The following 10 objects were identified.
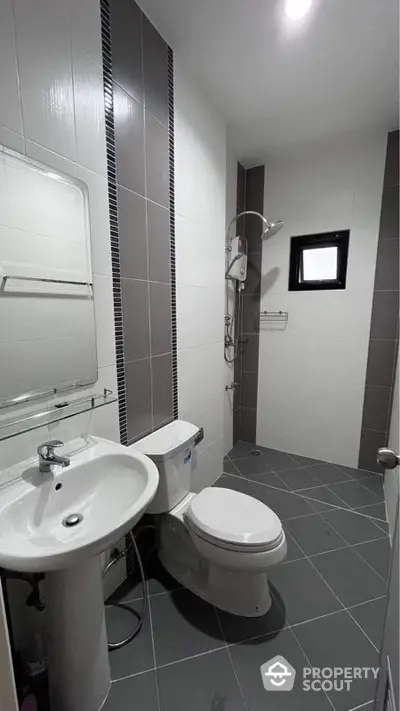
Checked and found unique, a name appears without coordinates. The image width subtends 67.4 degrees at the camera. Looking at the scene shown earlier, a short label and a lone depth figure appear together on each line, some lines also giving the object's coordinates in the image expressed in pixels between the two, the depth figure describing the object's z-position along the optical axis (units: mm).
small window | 2438
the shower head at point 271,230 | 2256
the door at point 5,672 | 569
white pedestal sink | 846
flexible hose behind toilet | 1208
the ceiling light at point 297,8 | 1282
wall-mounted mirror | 927
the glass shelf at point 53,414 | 918
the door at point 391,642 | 659
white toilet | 1201
